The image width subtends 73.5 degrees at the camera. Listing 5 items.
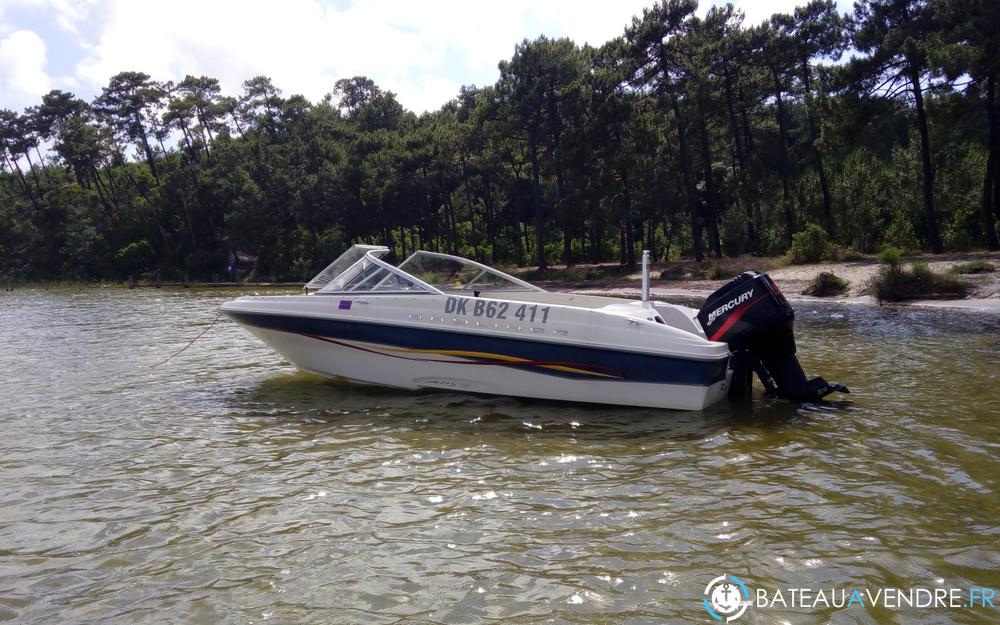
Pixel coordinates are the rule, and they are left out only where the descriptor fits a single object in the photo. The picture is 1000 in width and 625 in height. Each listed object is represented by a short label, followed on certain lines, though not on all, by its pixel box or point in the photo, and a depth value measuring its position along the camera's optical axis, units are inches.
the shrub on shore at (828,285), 862.6
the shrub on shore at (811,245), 1055.6
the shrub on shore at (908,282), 751.1
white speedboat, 313.0
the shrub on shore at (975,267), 780.0
